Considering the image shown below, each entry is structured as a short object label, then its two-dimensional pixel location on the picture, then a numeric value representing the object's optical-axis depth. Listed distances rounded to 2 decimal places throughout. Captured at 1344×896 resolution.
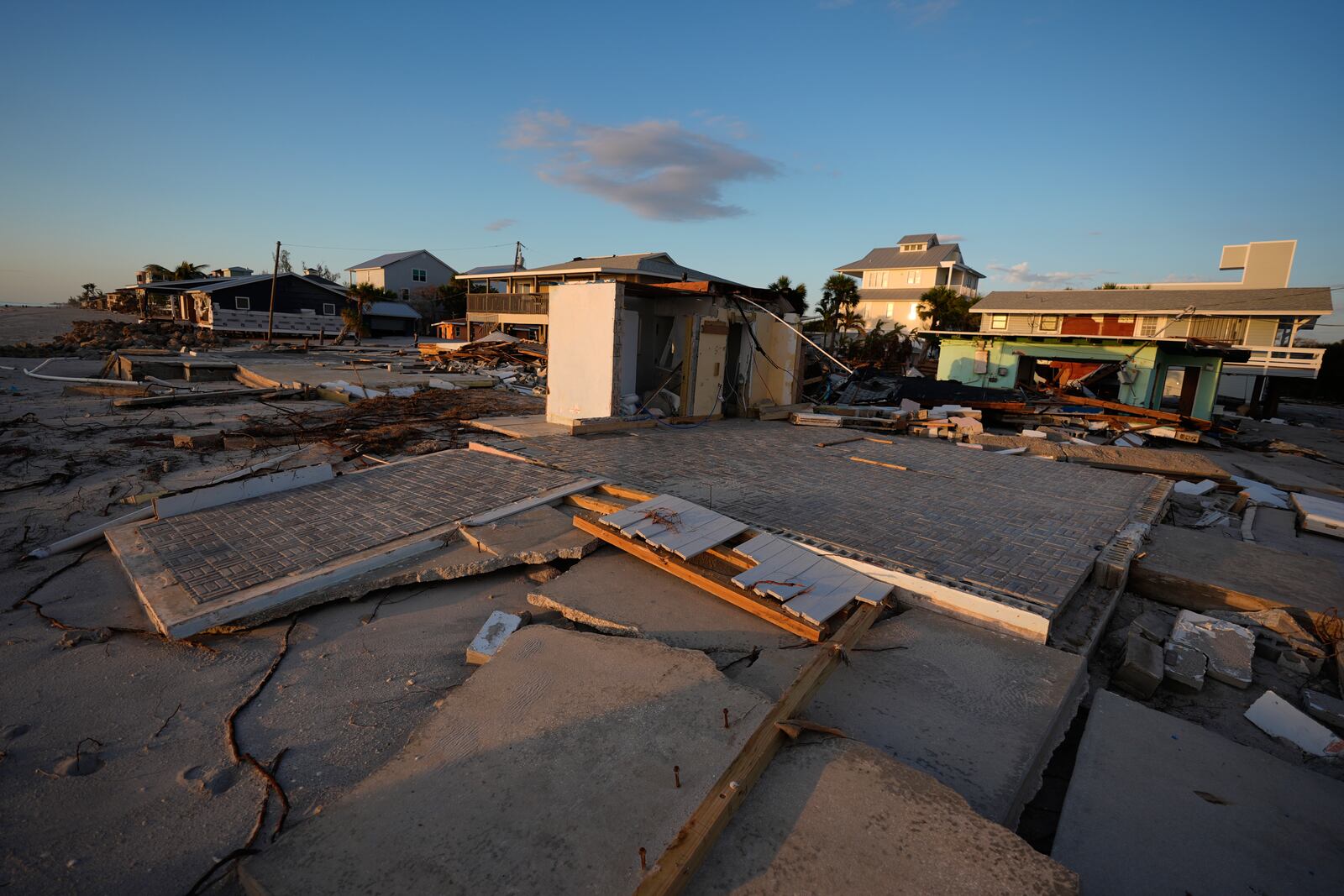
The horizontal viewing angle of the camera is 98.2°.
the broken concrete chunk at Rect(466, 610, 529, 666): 3.77
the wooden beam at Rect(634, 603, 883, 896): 1.99
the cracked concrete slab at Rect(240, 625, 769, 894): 2.19
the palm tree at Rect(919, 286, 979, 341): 38.00
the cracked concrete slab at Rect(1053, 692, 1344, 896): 2.39
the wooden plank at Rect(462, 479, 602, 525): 5.61
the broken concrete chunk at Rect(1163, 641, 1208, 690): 3.87
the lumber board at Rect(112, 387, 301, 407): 12.72
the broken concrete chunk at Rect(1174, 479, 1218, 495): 9.20
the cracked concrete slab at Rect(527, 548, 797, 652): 3.99
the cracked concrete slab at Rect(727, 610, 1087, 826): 2.89
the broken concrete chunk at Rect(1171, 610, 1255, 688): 3.93
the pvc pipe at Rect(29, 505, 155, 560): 5.11
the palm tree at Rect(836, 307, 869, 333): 39.44
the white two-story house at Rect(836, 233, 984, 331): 52.47
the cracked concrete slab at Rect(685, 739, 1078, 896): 2.11
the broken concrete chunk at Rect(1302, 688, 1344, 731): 3.54
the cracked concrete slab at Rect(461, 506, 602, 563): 5.05
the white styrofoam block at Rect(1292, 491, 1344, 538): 6.77
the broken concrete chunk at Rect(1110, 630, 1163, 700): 3.86
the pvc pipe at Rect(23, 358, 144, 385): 14.83
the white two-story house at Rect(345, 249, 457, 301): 52.44
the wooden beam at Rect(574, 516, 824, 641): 4.03
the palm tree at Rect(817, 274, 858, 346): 38.50
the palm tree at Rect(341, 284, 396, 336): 40.78
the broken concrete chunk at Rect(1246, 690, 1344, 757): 3.34
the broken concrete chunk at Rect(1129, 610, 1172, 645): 4.33
